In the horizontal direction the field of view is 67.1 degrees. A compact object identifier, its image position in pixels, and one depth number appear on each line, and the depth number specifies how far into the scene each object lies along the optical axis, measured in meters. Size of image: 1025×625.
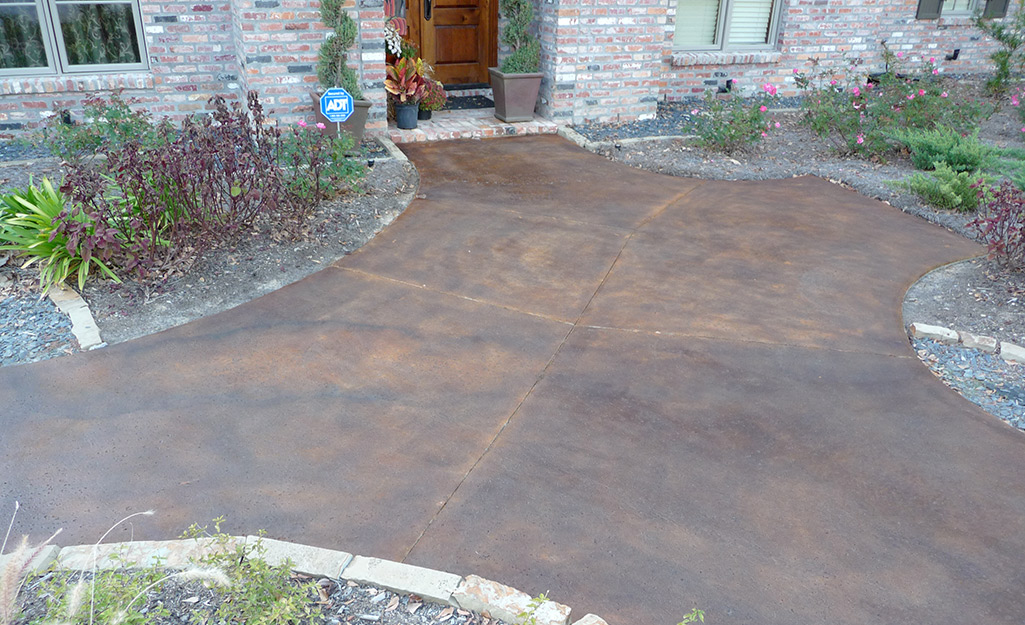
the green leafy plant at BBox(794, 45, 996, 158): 7.64
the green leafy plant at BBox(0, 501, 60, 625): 1.77
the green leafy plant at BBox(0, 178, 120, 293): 4.37
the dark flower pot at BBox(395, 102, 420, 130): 7.97
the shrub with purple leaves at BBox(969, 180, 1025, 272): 4.88
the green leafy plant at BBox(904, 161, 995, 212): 6.10
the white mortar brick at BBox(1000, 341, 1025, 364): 4.12
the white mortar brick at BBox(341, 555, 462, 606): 2.58
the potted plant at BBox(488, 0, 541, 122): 8.23
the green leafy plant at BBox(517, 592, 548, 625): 2.38
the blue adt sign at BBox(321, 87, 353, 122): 5.97
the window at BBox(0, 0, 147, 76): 7.09
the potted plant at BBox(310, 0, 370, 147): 7.00
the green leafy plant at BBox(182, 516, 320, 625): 2.31
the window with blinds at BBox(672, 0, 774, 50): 9.57
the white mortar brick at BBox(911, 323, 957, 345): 4.31
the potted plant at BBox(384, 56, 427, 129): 7.86
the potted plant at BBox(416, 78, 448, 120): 8.12
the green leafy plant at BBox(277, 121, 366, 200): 5.41
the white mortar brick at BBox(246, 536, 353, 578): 2.66
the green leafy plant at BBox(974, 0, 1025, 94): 9.67
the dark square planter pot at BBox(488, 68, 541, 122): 8.25
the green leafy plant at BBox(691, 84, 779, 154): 7.54
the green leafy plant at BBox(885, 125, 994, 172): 6.57
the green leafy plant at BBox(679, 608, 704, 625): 2.26
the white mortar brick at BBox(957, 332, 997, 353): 4.22
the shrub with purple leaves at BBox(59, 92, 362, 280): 4.55
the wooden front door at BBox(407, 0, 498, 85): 9.44
